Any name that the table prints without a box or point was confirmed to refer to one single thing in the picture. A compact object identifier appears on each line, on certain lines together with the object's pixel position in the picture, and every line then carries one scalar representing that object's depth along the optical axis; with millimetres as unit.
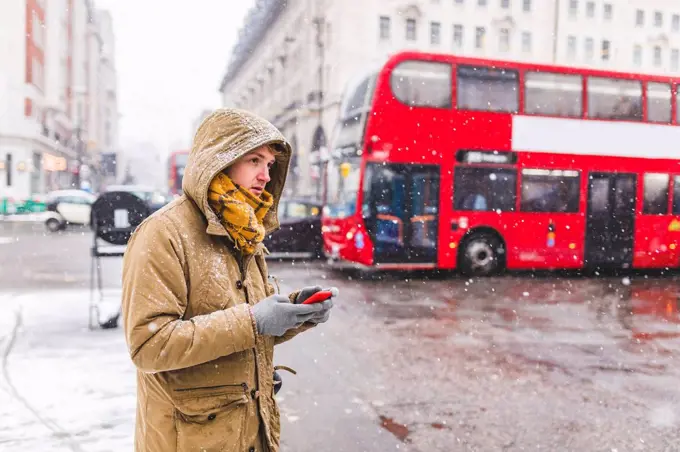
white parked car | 27109
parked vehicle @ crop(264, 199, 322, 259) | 16656
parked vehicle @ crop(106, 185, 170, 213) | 23941
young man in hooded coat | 2004
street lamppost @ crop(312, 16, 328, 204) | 40531
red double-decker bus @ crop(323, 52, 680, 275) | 12953
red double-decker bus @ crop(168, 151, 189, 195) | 39781
